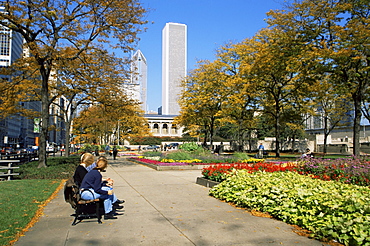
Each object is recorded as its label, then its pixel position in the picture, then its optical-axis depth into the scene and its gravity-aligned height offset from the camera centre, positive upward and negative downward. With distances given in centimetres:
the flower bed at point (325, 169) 1060 -114
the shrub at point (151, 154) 3209 -164
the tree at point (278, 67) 2403 +582
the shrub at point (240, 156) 2359 -131
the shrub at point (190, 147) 2817 -79
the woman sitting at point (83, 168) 745 -70
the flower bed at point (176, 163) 2033 -161
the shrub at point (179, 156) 2333 -131
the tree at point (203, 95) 3709 +508
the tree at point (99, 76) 2134 +426
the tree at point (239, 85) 3238 +536
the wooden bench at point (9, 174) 1404 -159
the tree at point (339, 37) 2080 +670
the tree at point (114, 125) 2389 +190
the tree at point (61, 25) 1723 +624
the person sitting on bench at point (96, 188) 690 -107
